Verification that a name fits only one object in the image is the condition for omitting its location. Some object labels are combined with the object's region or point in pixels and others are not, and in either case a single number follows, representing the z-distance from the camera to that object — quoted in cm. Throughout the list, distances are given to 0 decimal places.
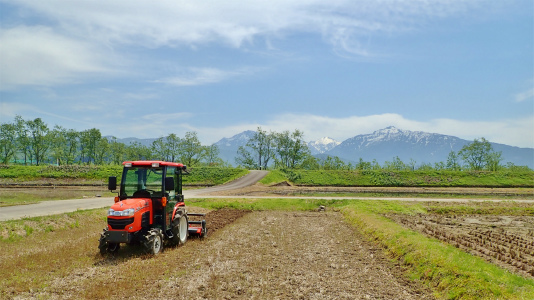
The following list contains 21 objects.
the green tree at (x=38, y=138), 9506
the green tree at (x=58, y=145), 9731
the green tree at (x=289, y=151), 10744
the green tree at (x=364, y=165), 8958
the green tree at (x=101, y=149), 10600
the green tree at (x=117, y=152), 11725
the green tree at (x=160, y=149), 11069
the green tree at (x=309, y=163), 10638
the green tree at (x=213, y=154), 12375
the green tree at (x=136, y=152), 12219
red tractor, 1130
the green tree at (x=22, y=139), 9419
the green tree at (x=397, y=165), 8968
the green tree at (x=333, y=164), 9678
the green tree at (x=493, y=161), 8119
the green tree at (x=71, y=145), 10145
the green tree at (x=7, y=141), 9290
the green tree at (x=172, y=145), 10988
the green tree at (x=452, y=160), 9969
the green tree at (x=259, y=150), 11362
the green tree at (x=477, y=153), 9656
